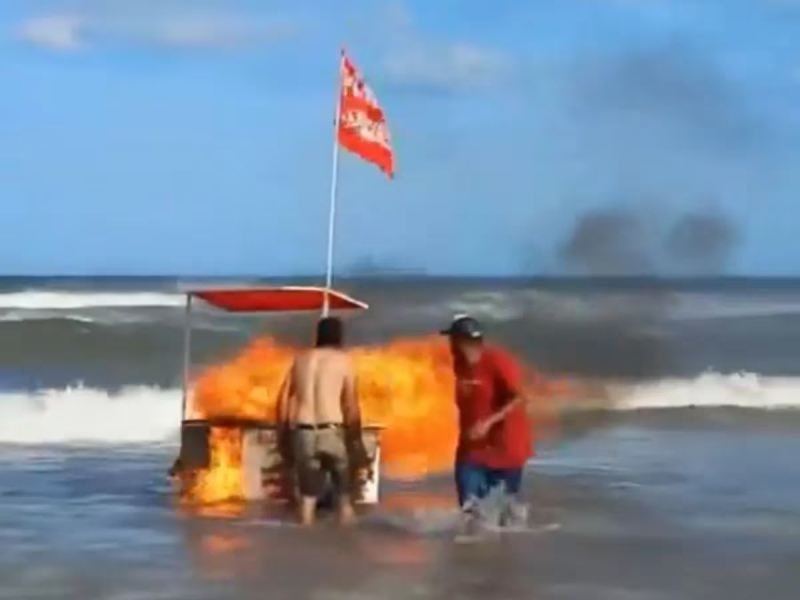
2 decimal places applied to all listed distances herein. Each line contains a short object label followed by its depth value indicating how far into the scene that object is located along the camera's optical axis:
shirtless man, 11.39
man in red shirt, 10.93
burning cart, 12.32
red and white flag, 12.80
